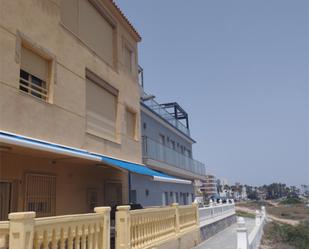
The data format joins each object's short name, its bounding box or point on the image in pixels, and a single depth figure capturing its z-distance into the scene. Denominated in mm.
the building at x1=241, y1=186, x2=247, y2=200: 159275
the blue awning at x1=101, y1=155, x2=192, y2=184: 12459
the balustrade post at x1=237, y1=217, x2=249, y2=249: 11272
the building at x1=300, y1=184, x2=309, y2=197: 194075
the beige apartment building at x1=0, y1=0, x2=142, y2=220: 9570
